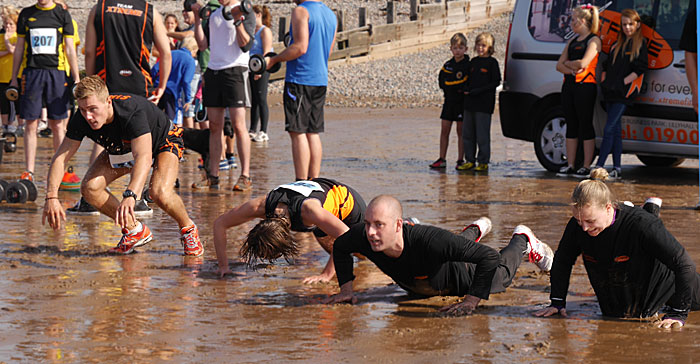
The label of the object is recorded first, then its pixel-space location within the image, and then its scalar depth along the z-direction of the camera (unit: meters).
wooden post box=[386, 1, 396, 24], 29.56
